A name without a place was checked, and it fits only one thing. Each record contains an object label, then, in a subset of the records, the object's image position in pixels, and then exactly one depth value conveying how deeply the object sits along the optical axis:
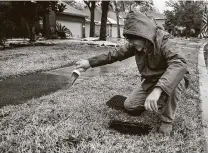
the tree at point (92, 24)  32.69
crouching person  2.53
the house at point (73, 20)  33.97
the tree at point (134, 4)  43.64
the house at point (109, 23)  52.41
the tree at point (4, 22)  13.79
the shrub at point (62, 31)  29.35
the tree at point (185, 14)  50.25
